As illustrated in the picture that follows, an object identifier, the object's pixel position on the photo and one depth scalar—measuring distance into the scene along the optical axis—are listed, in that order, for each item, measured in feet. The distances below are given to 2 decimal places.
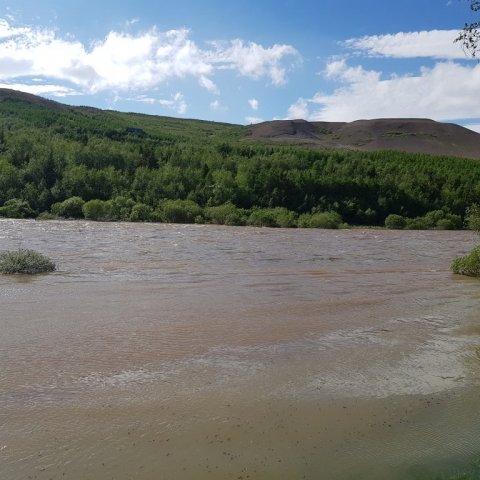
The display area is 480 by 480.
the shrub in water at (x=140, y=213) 167.51
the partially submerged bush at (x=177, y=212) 174.29
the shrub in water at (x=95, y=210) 166.81
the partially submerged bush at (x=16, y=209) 165.27
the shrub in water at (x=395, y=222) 198.08
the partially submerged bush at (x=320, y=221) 180.52
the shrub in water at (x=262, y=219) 178.60
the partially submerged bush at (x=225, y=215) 174.81
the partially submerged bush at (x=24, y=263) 61.11
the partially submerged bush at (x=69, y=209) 172.35
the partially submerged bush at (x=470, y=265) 73.15
